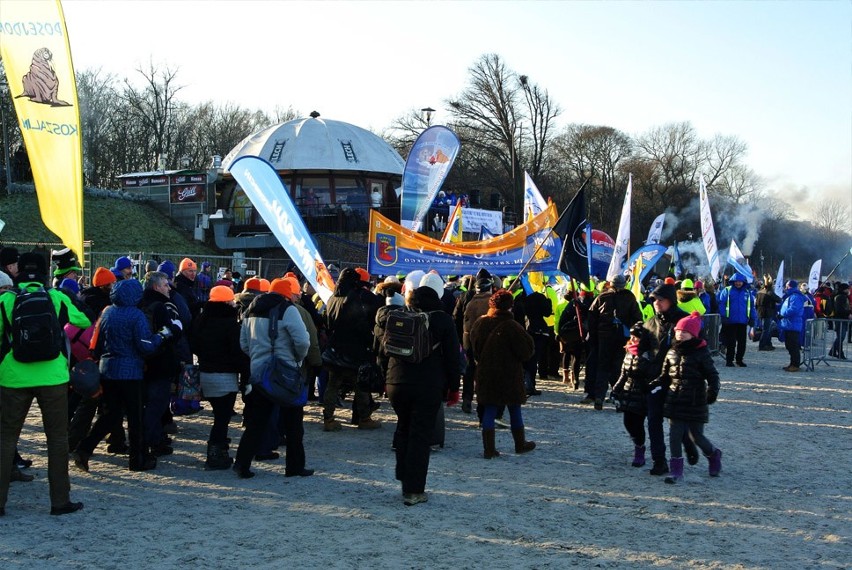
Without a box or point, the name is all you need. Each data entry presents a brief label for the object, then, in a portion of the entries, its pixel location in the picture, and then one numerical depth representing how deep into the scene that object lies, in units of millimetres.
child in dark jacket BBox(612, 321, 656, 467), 7828
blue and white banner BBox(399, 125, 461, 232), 16047
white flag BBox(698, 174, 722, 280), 21797
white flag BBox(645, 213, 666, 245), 28503
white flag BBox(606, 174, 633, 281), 15070
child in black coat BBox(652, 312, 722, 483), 7387
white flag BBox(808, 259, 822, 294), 26958
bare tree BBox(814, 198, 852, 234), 70875
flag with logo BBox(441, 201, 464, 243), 16289
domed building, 41125
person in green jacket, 6215
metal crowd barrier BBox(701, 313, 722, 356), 18328
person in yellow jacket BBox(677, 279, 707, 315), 12227
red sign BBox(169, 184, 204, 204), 43781
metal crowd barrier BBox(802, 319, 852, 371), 17344
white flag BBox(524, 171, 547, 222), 17469
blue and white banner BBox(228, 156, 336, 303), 9953
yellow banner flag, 8484
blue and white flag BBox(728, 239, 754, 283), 22672
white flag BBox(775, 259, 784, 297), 28805
